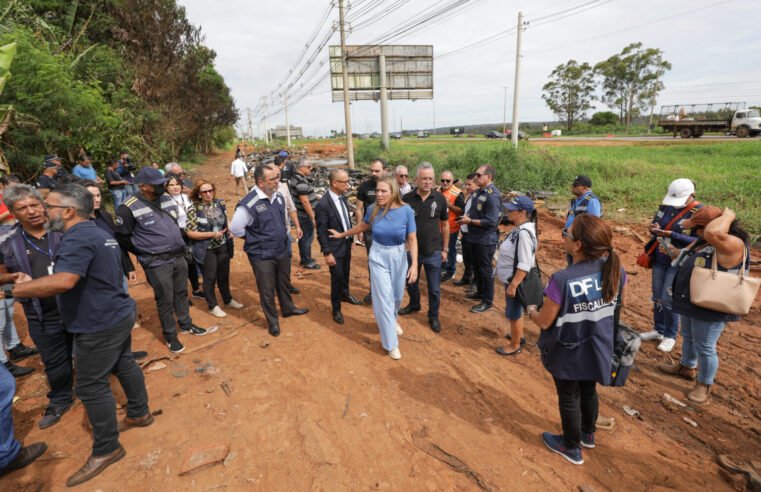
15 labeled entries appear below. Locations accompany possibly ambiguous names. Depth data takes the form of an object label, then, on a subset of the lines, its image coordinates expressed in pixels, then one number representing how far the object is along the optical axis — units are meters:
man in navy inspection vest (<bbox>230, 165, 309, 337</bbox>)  4.25
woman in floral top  4.74
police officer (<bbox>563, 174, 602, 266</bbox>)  4.69
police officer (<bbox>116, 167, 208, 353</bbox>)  3.79
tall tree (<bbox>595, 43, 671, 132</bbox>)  39.78
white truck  22.82
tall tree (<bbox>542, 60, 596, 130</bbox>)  47.22
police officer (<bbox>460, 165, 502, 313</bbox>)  5.08
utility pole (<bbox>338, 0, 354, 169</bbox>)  17.06
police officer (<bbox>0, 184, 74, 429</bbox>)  3.02
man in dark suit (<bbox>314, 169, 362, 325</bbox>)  4.67
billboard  23.95
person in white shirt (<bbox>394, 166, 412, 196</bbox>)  5.62
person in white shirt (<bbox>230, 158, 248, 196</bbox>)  14.05
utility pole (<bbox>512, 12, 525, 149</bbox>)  15.30
